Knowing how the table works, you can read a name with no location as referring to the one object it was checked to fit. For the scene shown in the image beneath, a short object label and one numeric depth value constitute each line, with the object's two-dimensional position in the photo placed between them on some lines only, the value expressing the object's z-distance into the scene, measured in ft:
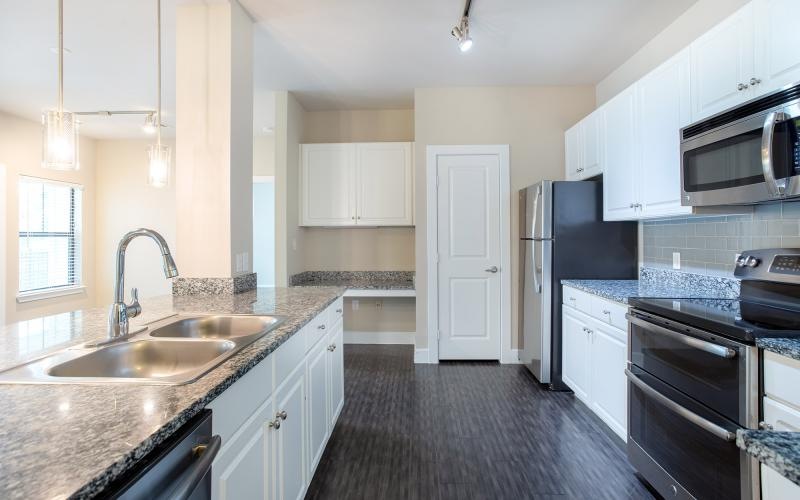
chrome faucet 4.26
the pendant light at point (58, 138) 5.21
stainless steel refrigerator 9.61
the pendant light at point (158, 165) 7.52
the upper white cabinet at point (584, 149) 9.70
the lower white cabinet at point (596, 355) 7.15
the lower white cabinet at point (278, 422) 3.26
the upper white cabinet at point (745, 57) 5.01
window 14.71
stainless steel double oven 4.37
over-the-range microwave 4.63
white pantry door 12.10
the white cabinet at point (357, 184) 13.39
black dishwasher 2.02
